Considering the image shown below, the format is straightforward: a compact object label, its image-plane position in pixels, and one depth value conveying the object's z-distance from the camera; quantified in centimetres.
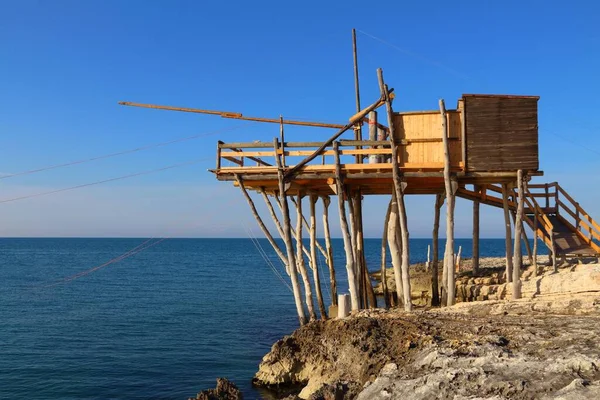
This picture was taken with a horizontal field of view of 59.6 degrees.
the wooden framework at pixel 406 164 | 1698
